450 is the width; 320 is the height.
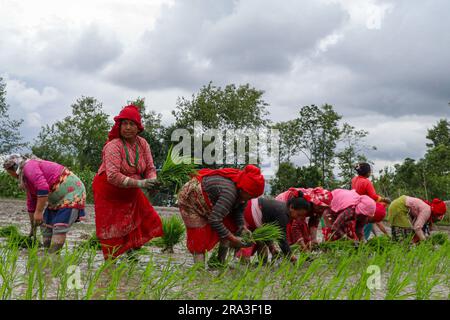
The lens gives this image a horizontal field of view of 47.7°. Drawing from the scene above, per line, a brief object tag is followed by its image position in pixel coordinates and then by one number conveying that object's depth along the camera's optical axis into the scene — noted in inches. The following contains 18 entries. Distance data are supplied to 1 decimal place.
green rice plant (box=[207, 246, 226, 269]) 159.2
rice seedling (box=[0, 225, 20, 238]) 200.3
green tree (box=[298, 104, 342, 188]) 1143.0
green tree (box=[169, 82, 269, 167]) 1106.1
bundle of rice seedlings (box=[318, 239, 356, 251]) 191.9
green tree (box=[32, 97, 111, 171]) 1370.6
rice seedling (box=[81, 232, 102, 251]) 196.7
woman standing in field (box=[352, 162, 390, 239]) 255.8
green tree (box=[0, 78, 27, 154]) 1192.8
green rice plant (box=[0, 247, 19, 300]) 103.5
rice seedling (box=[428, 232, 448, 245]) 291.7
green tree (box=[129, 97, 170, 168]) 1007.0
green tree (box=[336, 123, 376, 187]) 1127.0
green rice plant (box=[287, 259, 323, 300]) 111.3
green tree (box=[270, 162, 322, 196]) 923.4
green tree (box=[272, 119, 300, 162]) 1161.4
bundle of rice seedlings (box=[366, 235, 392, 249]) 204.4
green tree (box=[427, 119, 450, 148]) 1370.6
